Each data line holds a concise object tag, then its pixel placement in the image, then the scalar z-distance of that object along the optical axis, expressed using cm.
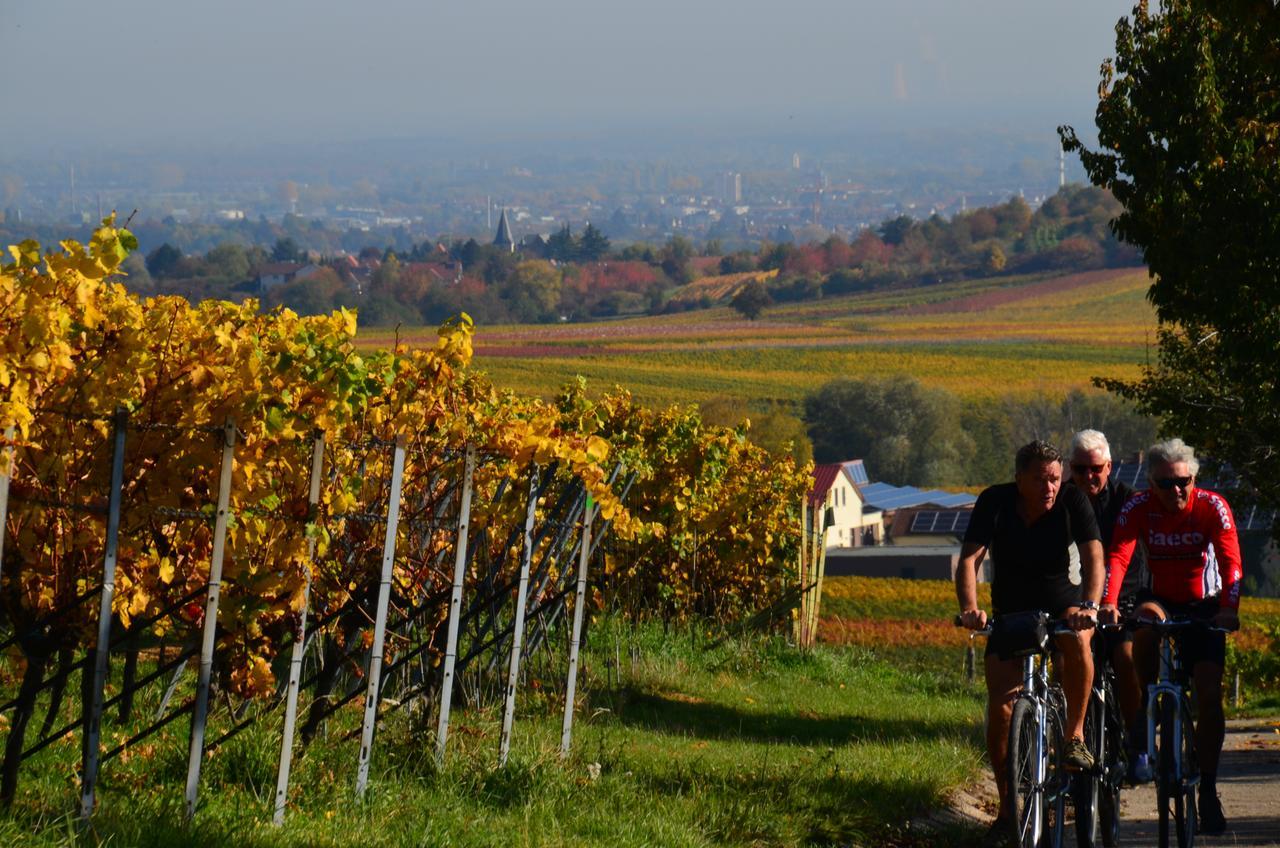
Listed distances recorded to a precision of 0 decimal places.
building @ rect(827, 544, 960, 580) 13812
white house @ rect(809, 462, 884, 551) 14937
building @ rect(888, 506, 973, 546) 15025
